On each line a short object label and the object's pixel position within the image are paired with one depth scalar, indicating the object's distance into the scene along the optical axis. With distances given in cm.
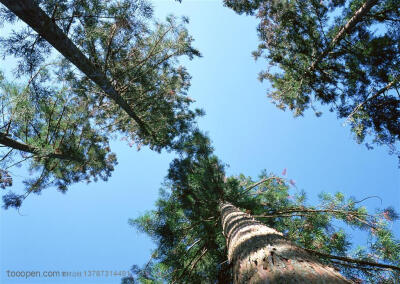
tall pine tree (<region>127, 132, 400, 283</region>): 308
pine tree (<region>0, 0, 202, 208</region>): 429
